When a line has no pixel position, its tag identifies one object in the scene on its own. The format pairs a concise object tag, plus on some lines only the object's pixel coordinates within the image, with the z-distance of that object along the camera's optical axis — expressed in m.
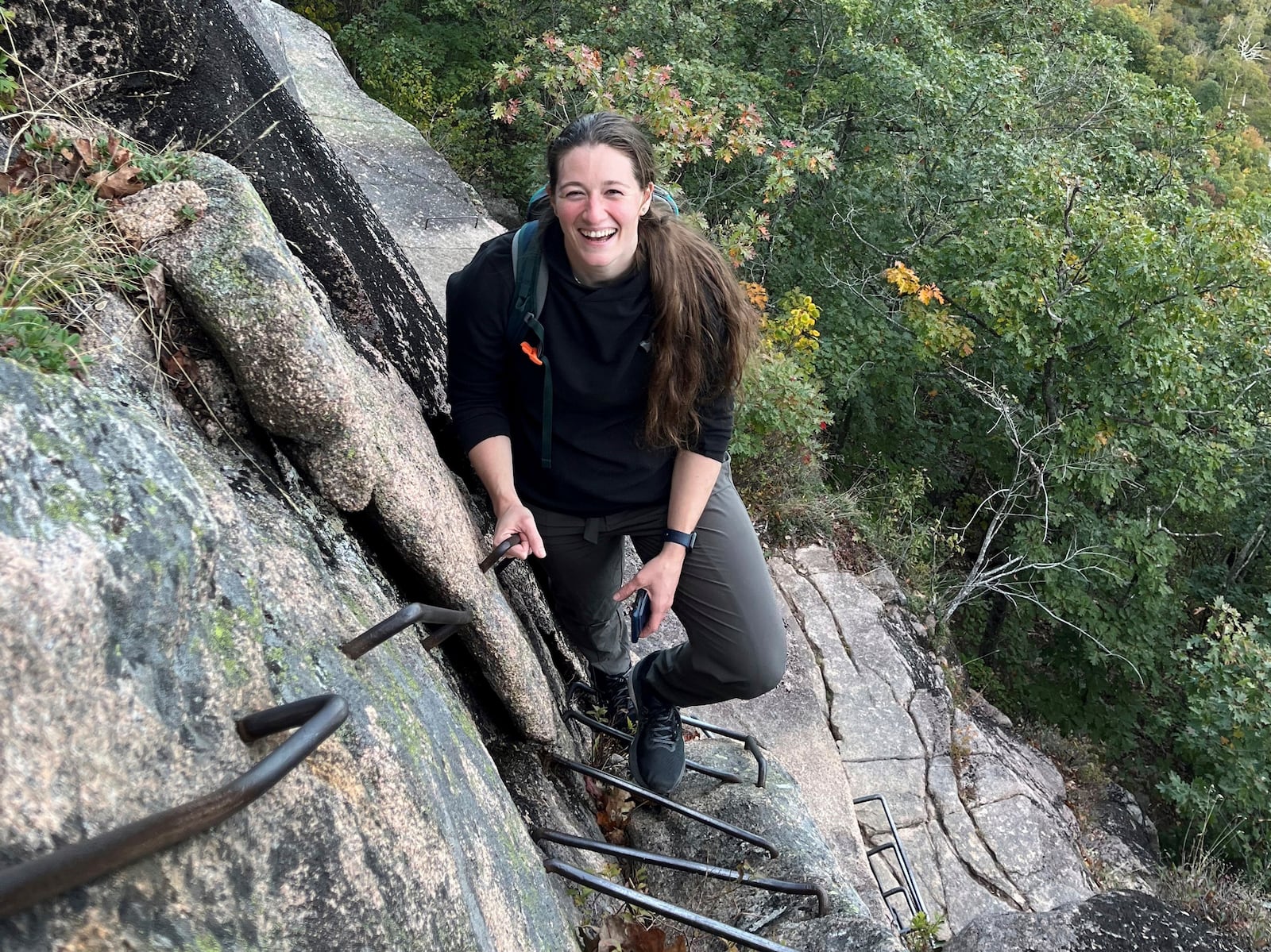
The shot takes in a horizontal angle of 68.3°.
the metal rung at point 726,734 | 3.11
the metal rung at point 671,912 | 2.04
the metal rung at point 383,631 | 1.63
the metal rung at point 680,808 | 2.70
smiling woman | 2.58
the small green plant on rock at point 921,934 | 3.35
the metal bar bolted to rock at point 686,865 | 2.28
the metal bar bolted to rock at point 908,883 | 3.94
